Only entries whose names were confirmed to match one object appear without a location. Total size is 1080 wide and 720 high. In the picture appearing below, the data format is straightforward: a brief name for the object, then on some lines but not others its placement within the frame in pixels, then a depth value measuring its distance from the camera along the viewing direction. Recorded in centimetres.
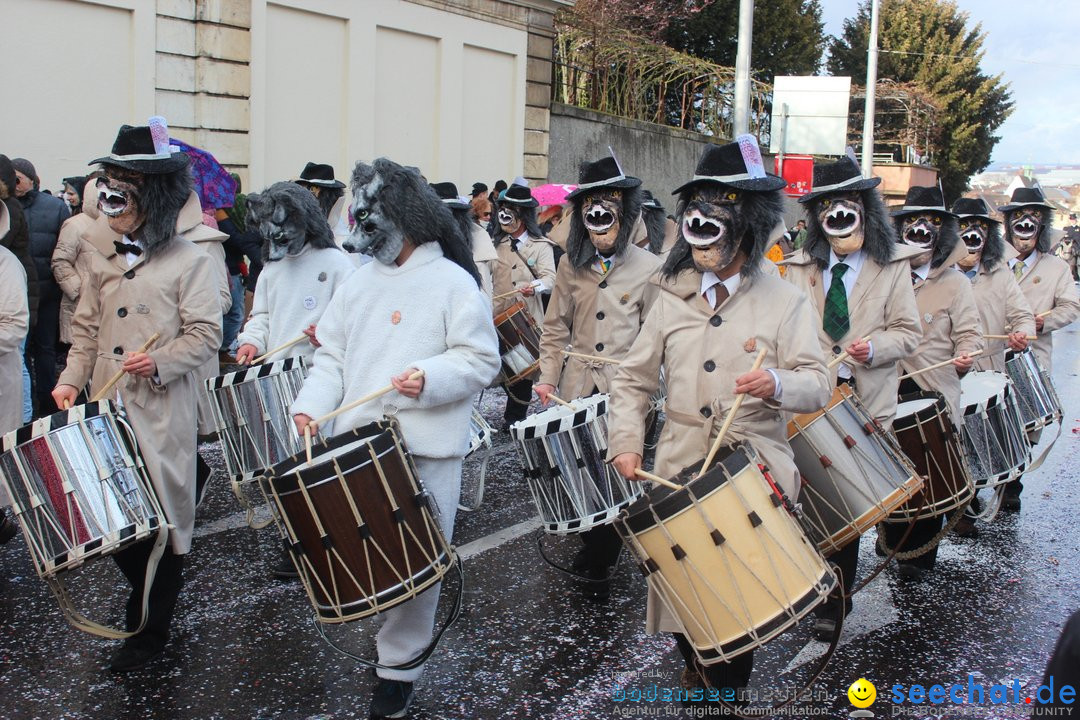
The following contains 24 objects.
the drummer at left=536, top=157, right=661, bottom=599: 600
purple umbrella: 957
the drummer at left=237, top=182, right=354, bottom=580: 620
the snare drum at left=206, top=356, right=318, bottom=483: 561
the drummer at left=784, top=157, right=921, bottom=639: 546
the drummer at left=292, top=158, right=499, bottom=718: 413
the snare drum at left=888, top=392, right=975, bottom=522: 546
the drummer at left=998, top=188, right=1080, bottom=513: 849
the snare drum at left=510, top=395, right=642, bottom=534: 514
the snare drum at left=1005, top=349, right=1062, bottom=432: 716
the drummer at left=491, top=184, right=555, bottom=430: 965
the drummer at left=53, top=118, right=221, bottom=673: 472
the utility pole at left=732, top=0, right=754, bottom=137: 1727
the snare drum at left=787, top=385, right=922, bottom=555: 448
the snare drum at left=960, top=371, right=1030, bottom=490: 625
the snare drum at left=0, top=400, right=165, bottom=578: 404
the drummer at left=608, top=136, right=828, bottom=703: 402
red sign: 2316
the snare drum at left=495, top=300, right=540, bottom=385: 833
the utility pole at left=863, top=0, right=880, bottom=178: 3244
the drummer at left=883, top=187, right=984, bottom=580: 645
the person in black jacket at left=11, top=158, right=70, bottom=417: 886
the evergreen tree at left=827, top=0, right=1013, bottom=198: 4722
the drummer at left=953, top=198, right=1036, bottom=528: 769
